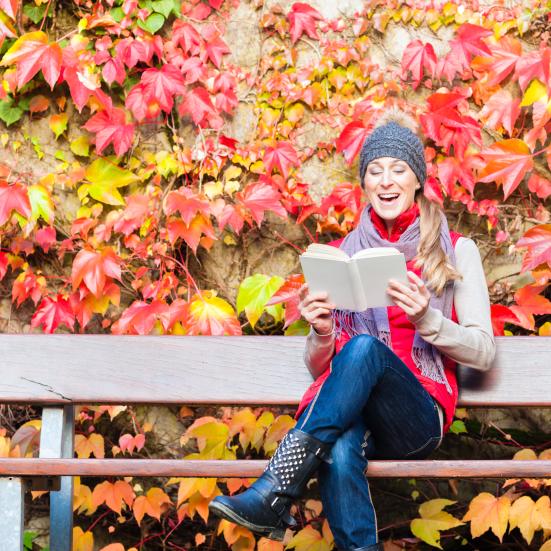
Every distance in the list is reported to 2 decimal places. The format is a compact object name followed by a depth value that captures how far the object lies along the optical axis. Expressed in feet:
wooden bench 16.17
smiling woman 12.87
